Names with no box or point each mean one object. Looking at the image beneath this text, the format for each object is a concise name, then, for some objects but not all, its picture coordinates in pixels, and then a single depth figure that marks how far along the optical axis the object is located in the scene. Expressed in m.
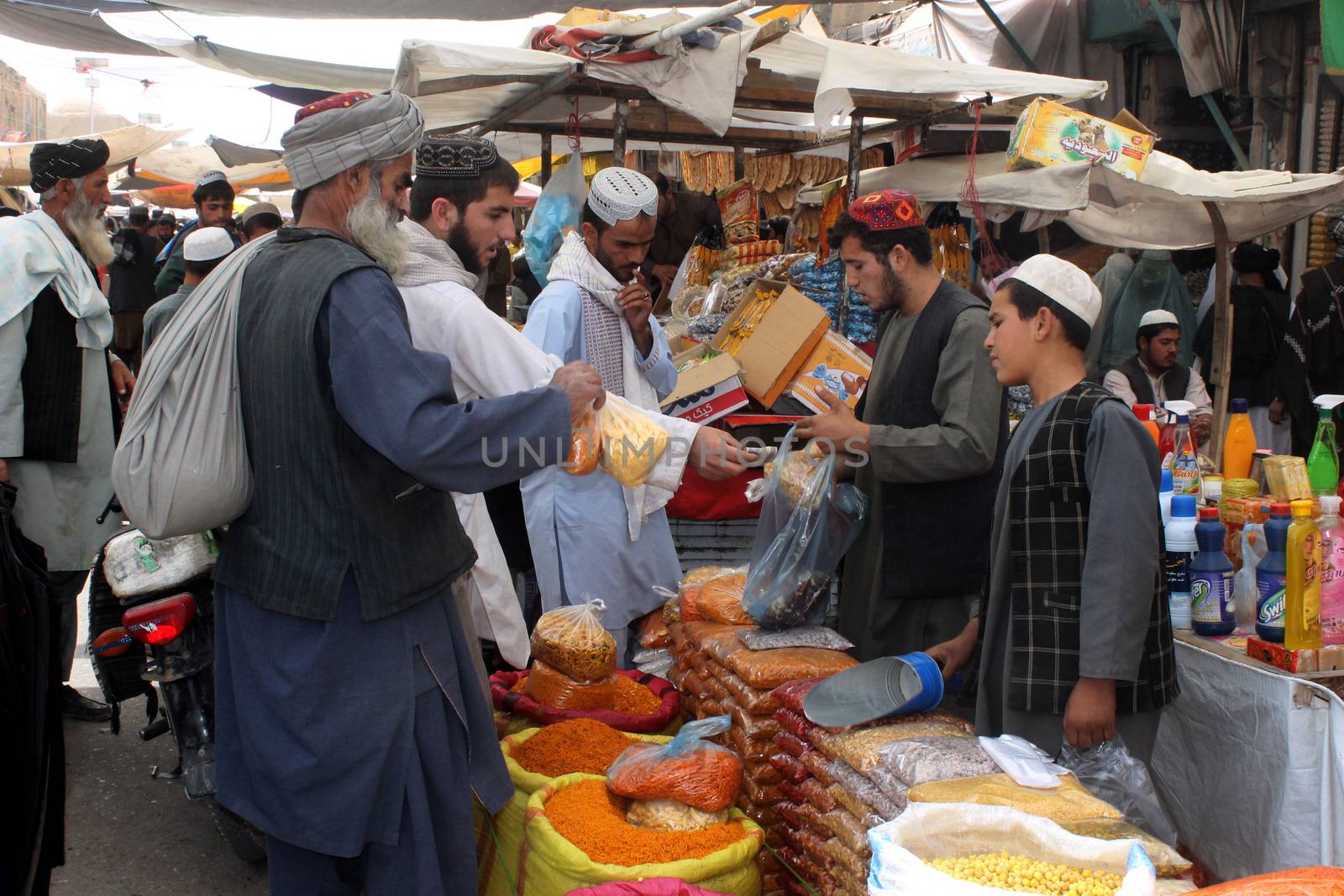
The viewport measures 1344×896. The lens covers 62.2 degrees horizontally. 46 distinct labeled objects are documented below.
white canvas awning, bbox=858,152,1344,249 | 5.16
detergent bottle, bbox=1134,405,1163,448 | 3.56
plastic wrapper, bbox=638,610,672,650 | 3.78
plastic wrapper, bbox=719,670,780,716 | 2.78
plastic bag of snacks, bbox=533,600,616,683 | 3.09
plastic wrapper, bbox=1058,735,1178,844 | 2.11
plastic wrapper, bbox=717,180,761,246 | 7.86
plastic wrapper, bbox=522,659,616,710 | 3.10
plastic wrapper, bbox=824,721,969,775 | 2.12
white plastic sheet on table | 2.49
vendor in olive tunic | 3.20
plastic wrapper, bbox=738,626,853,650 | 2.99
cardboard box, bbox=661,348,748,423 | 4.47
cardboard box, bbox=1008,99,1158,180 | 4.34
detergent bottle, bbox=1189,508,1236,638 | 2.84
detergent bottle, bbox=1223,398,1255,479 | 3.50
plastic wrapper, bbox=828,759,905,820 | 2.05
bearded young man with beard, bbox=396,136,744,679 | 2.47
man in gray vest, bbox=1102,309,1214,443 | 6.18
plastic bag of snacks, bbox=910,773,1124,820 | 1.74
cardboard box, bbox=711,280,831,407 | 4.55
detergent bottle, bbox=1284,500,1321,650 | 2.40
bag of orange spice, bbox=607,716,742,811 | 2.44
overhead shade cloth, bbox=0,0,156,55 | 6.66
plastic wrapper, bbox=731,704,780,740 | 2.78
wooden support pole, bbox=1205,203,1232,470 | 6.03
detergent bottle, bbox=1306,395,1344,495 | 3.11
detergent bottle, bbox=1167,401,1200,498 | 3.18
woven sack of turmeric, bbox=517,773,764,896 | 2.25
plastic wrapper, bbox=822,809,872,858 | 2.11
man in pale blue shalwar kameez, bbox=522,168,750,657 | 3.69
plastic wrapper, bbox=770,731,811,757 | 2.52
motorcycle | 3.43
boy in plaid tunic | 2.30
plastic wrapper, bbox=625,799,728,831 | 2.44
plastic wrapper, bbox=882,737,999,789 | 1.96
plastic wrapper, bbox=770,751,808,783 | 2.52
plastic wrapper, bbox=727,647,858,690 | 2.81
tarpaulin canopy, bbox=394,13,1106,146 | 4.64
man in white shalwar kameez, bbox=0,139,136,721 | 4.22
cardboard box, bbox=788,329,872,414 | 4.57
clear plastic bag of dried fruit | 3.12
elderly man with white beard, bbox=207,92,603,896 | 1.95
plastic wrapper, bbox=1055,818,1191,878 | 1.63
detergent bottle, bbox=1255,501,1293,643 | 2.52
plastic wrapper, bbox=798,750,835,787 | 2.33
